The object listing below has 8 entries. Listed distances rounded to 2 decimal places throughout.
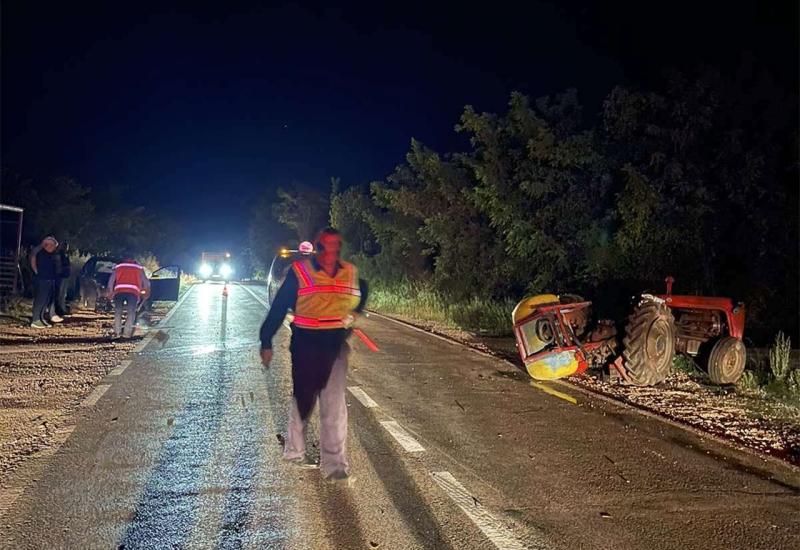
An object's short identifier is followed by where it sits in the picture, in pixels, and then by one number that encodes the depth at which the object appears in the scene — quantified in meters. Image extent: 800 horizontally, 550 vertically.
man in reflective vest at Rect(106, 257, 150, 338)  13.48
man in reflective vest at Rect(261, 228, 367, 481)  5.31
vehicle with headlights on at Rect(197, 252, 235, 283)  51.09
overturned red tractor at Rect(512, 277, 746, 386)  9.29
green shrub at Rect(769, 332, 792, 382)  9.26
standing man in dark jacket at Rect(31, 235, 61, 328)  14.13
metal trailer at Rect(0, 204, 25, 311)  17.33
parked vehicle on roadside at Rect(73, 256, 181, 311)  18.53
